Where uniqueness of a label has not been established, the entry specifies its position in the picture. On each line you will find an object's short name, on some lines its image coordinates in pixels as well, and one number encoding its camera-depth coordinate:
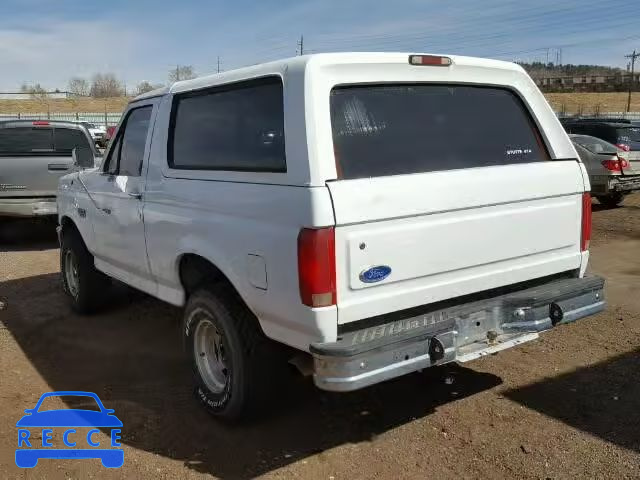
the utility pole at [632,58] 81.25
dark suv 13.22
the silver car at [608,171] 12.83
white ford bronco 3.11
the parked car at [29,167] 9.29
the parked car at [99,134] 23.53
